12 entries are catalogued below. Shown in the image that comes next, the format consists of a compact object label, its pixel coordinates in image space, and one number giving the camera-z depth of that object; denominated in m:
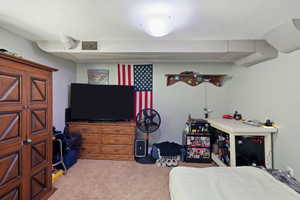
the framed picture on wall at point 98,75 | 3.59
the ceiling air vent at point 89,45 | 2.43
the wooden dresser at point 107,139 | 3.08
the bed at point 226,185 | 1.09
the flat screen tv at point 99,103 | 3.19
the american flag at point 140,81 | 3.52
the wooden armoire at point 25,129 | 1.40
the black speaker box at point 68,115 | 3.21
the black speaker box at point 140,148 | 3.15
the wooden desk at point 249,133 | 2.12
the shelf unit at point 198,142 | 2.99
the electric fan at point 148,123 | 3.11
